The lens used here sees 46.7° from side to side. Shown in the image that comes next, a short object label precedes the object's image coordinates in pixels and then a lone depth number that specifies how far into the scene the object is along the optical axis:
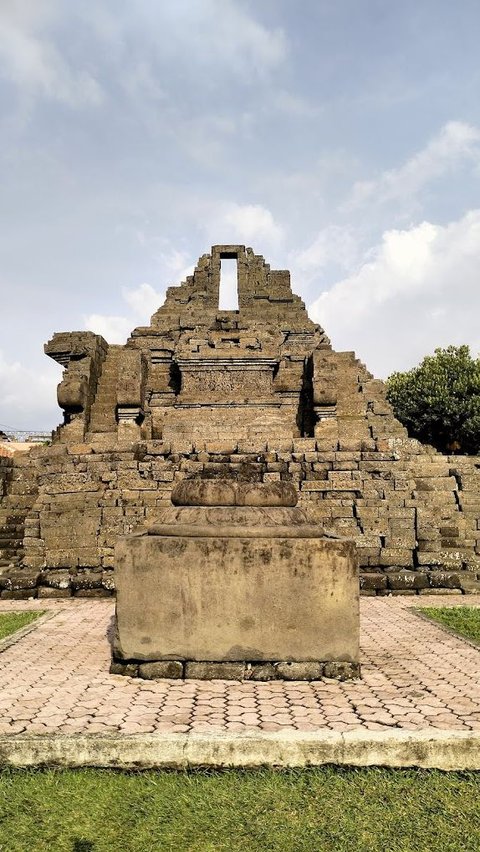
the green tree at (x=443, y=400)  29.38
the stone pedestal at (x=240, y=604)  4.21
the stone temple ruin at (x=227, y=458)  9.39
